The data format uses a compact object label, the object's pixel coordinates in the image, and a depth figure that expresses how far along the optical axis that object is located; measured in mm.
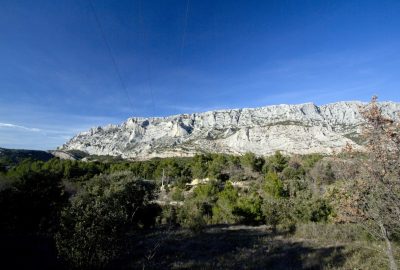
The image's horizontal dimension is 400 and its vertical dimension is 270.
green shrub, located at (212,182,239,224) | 23109
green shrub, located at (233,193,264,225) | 22000
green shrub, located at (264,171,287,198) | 28702
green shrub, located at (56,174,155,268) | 8328
